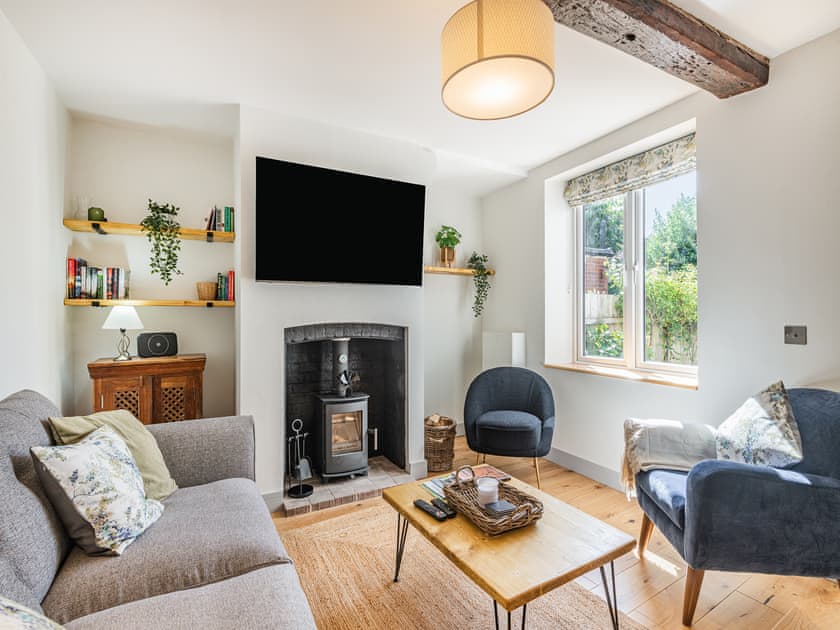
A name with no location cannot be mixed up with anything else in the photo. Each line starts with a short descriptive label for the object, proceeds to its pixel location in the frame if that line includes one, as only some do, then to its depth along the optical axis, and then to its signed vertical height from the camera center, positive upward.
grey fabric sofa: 1.07 -0.76
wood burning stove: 2.96 -0.85
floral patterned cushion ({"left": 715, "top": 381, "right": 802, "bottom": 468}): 1.78 -0.51
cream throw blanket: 2.03 -0.63
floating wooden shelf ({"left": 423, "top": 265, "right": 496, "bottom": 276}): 3.73 +0.46
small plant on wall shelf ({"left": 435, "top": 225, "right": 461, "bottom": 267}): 3.95 +0.73
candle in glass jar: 1.69 -0.71
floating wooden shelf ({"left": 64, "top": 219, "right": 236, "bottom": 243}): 2.65 +0.59
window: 2.79 +0.32
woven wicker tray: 1.54 -0.74
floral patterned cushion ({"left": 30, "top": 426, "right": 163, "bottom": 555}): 1.29 -0.58
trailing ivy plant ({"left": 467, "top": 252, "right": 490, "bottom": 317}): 4.10 +0.41
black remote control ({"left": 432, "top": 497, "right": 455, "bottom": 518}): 1.68 -0.78
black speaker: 2.82 -0.18
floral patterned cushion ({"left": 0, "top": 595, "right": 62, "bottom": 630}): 0.68 -0.52
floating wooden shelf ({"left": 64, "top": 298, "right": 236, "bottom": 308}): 2.60 +0.10
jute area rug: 1.69 -1.23
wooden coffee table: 1.27 -0.80
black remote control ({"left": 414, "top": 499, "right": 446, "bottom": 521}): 1.65 -0.78
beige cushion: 1.58 -0.52
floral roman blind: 2.70 +1.07
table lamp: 2.63 -0.01
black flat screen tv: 2.62 +0.63
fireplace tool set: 2.83 -1.05
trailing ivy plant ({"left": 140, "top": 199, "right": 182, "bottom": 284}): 2.79 +0.56
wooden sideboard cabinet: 2.60 -0.45
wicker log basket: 3.31 -1.01
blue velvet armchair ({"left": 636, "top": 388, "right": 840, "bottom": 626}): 1.53 -0.75
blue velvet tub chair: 2.89 -0.71
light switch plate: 2.04 -0.07
